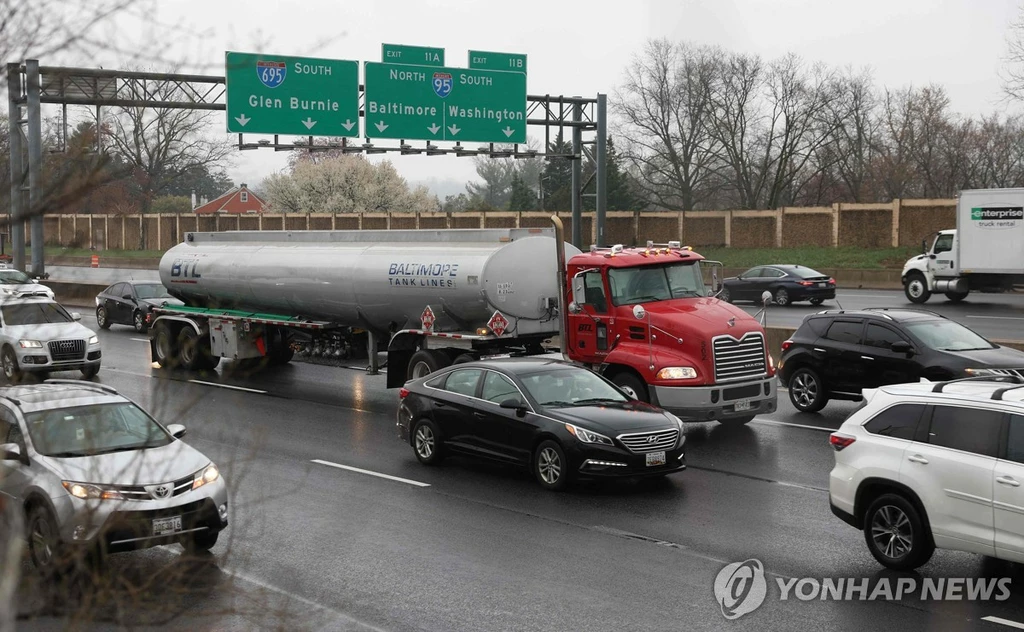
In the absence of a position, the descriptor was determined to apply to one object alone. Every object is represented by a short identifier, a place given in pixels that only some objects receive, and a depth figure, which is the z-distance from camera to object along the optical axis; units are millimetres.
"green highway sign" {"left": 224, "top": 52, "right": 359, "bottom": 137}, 30516
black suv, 16109
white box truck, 34750
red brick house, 117706
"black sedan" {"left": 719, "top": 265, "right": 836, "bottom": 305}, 37469
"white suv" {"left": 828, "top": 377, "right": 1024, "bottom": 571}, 8555
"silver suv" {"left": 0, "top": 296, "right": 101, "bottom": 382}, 21406
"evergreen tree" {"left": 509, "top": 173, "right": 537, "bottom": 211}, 86062
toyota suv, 8586
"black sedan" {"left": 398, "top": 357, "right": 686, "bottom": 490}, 12516
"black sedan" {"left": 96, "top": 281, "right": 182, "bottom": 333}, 33188
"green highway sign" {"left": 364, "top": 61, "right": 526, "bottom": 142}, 32125
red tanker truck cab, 15664
